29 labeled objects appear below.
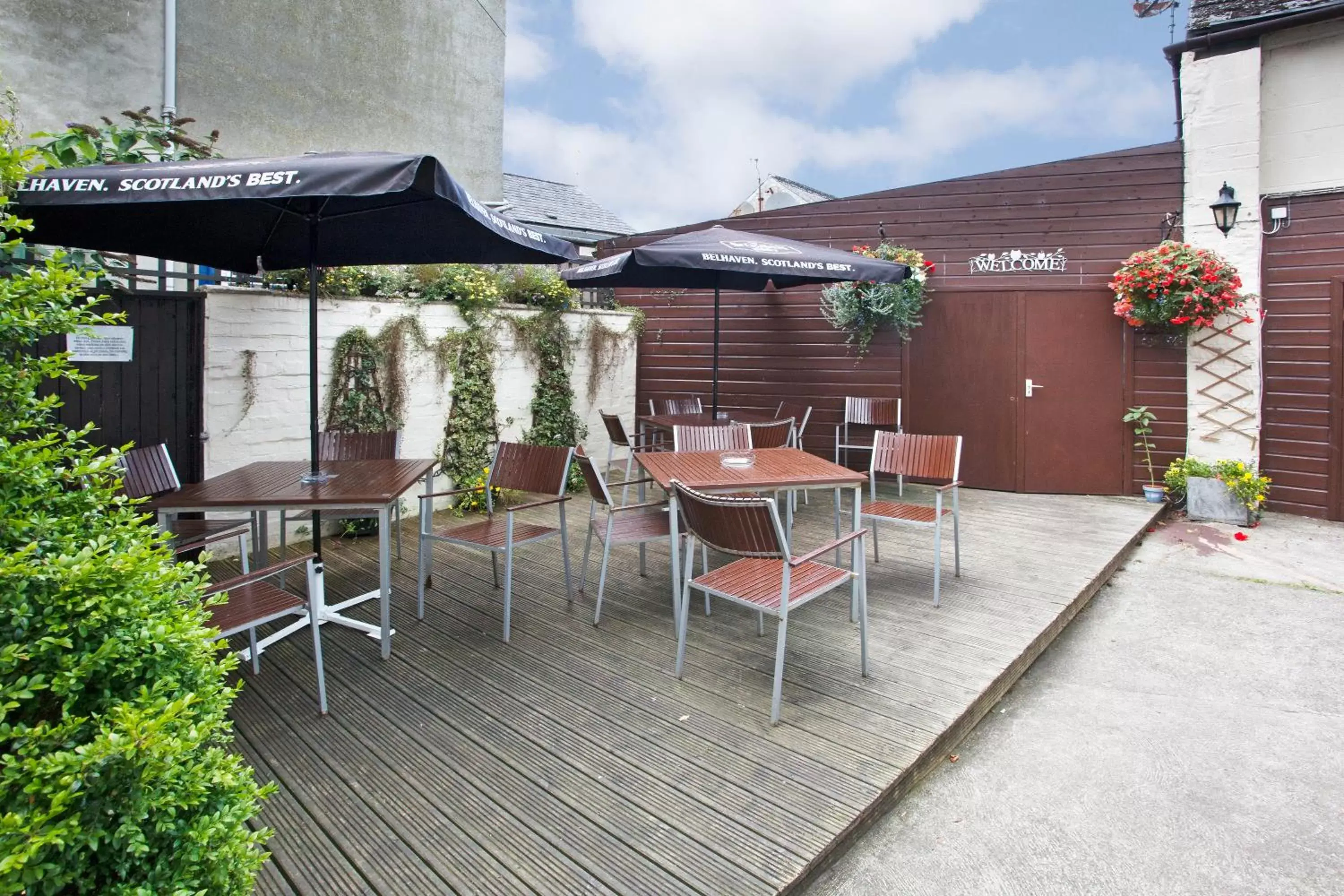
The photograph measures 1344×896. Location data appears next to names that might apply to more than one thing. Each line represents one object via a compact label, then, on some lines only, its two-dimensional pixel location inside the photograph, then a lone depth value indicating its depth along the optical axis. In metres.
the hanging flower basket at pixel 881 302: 7.15
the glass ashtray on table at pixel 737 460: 3.94
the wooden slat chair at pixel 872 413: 7.29
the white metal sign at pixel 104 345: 3.75
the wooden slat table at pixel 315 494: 2.93
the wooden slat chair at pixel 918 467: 4.00
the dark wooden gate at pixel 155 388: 3.87
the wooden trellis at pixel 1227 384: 6.27
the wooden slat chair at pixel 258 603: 2.45
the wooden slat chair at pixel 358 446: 4.28
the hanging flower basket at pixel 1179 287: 6.03
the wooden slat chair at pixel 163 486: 3.14
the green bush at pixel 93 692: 1.07
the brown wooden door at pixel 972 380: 7.04
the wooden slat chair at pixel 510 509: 3.50
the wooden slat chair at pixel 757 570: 2.63
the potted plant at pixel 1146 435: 6.53
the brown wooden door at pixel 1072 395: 6.75
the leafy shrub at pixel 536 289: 6.73
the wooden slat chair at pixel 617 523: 3.52
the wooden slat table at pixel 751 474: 3.43
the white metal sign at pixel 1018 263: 6.95
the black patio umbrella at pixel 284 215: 2.47
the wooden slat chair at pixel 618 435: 5.93
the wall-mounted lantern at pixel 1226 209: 6.04
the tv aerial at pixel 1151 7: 8.56
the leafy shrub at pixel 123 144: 3.43
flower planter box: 6.12
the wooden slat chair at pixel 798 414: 6.99
